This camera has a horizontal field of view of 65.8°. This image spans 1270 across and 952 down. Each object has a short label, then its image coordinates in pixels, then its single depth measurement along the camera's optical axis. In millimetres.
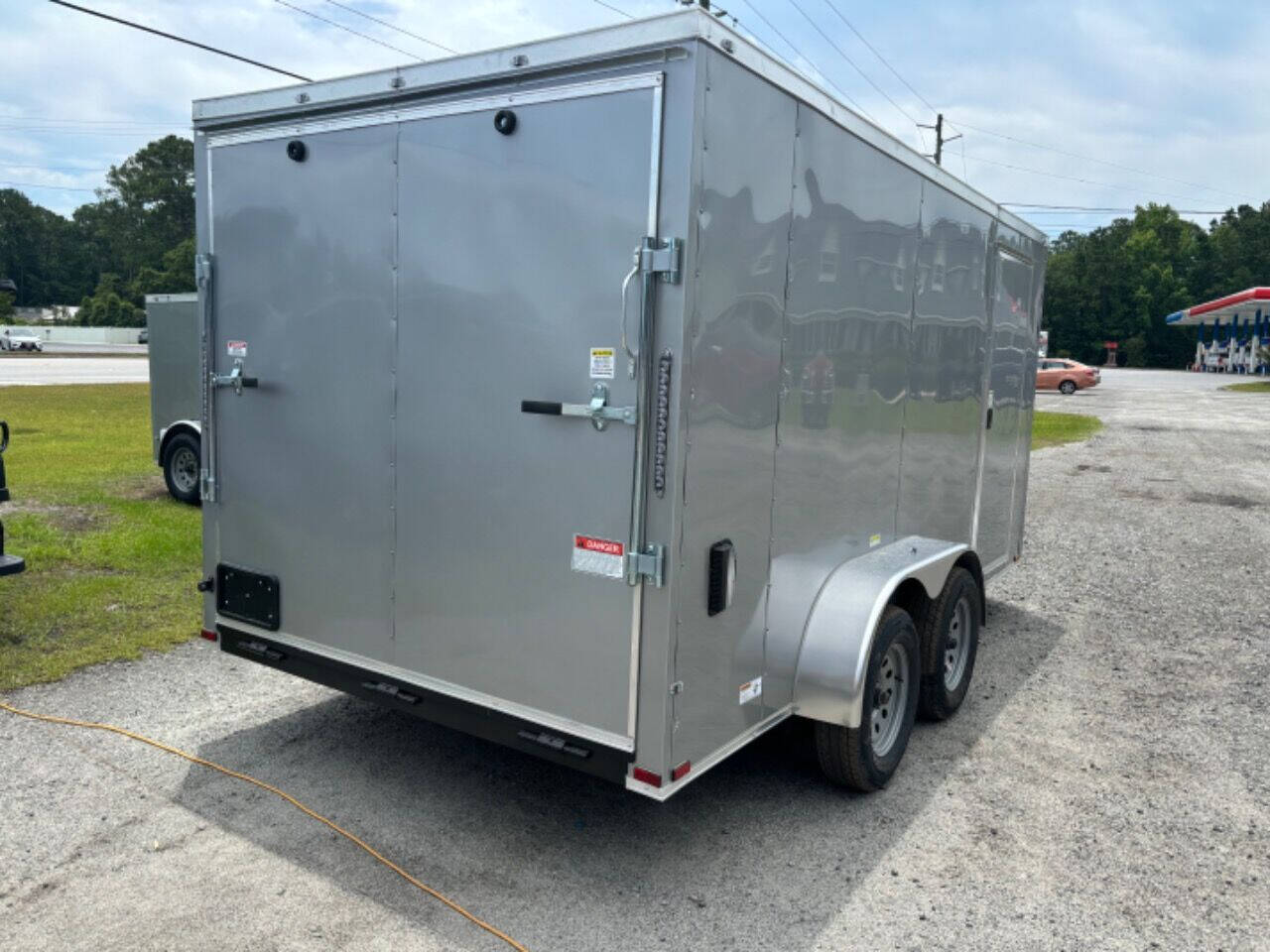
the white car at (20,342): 50250
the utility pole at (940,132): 43031
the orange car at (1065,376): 39406
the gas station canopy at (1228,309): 48741
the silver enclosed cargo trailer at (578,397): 3055
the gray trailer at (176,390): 9617
